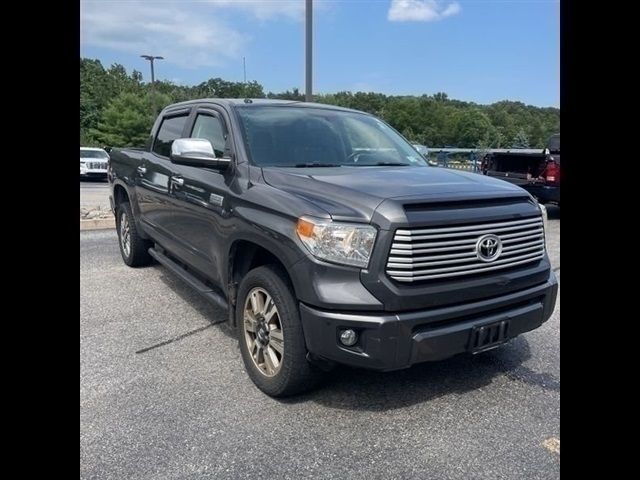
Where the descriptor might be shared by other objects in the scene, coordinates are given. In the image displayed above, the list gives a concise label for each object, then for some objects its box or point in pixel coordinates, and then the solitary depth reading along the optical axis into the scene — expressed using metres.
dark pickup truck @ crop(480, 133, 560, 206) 10.35
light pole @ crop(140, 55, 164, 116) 44.03
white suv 24.53
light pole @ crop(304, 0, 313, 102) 9.91
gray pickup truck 2.72
